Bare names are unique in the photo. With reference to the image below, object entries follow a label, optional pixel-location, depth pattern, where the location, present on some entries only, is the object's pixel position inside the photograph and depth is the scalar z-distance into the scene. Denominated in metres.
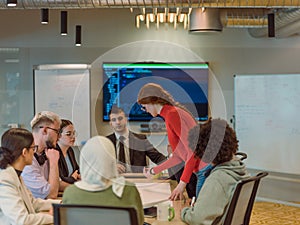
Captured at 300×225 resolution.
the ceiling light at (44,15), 4.71
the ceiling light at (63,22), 5.01
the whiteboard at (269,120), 5.73
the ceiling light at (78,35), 5.79
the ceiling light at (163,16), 5.70
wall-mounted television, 6.43
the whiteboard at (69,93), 6.34
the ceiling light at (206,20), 5.68
